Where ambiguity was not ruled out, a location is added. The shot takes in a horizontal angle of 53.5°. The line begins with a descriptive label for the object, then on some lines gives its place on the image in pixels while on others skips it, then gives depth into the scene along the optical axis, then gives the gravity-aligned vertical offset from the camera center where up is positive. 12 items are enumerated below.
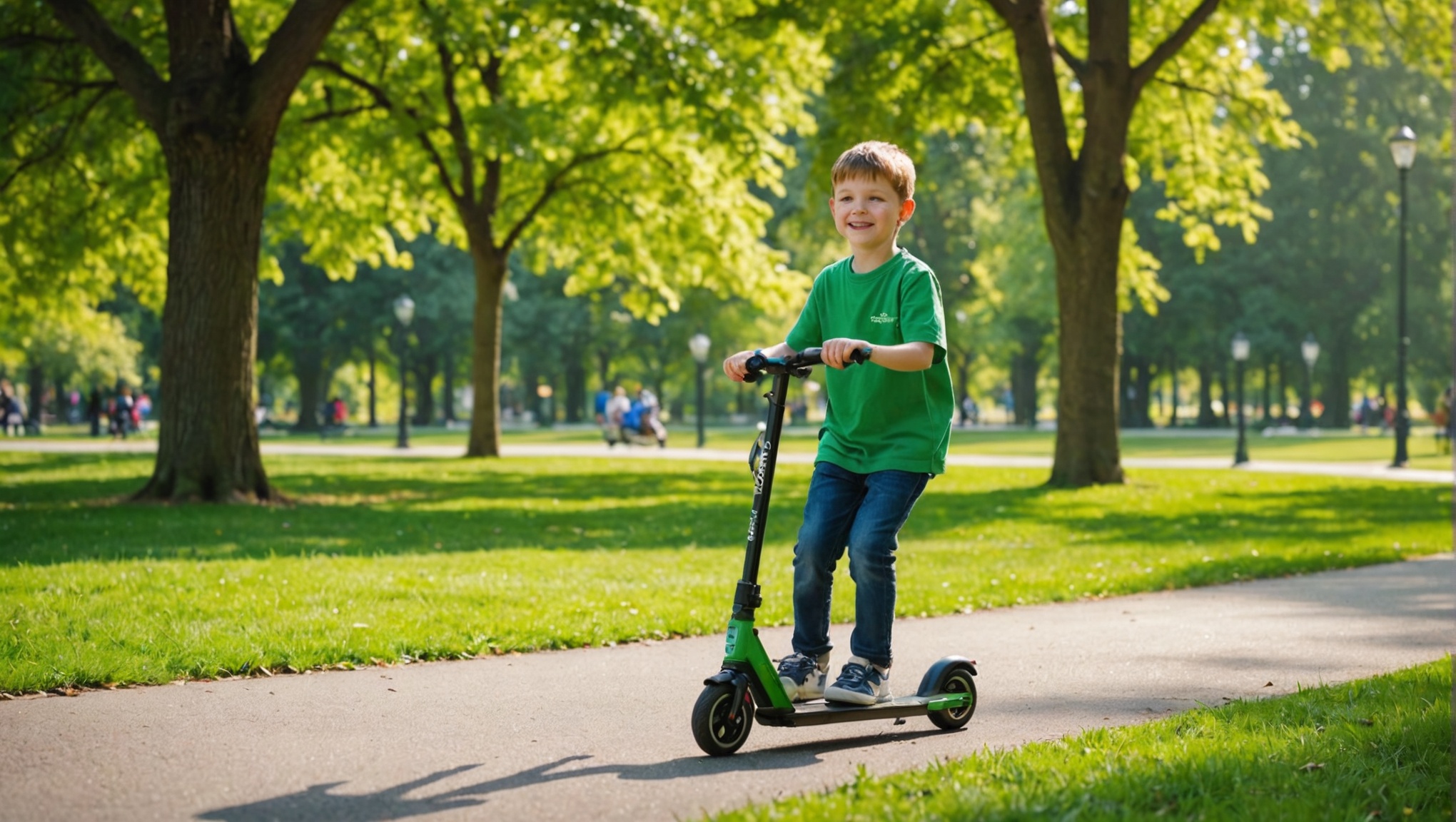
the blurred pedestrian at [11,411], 45.91 -0.26
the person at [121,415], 40.41 -0.35
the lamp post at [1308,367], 45.38 +1.17
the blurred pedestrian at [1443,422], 33.94 -0.50
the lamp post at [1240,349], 32.72 +1.23
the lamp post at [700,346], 39.41 +1.55
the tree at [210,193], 13.51 +1.99
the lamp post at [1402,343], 24.17 +1.09
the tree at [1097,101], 18.02 +4.20
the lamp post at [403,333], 32.75 +1.61
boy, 4.73 -0.08
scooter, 4.48 -0.87
